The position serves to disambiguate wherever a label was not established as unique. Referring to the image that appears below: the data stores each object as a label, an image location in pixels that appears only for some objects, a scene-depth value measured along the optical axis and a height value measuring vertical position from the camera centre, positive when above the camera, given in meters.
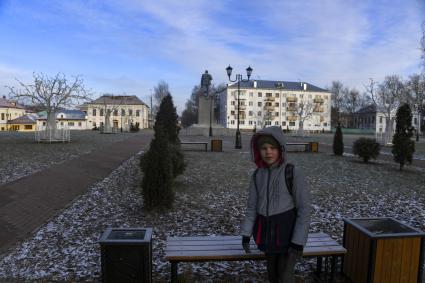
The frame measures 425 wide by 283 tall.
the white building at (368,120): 105.95 +0.53
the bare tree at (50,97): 26.66 +1.27
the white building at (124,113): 96.09 +1.05
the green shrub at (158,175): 6.63 -1.02
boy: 3.02 -0.73
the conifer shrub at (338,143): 20.78 -1.21
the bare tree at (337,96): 115.94 +7.67
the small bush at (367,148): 17.09 -1.22
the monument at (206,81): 40.38 +4.00
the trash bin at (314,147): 23.23 -1.61
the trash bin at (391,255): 3.55 -1.26
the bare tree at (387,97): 40.28 +2.73
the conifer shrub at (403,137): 13.84 -0.55
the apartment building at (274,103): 100.19 +4.47
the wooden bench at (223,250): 3.65 -1.31
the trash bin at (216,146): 21.38 -1.54
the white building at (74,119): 96.06 -0.82
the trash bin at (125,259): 3.45 -1.30
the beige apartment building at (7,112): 89.94 +0.57
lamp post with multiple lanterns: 24.61 +3.10
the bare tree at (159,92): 92.35 +6.36
